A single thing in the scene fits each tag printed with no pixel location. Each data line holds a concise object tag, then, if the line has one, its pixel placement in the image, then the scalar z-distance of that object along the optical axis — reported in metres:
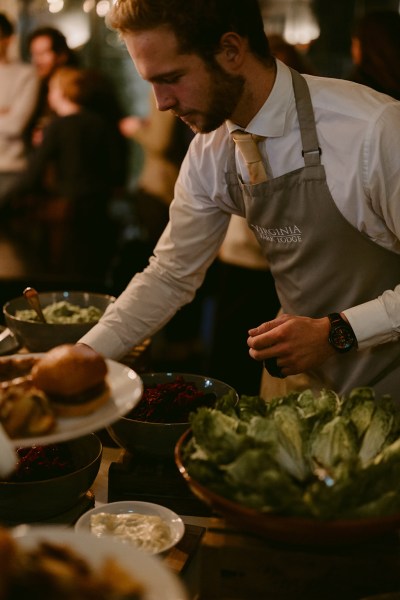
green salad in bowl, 1.36
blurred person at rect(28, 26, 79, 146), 5.51
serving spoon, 2.45
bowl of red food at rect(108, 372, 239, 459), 1.84
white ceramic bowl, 1.59
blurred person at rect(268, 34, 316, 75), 3.76
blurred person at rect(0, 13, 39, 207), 5.75
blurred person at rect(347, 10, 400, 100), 3.64
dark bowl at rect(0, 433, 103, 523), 1.68
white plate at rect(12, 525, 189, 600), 1.08
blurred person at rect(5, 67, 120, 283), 5.32
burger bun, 1.30
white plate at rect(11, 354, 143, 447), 1.21
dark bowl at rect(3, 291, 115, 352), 2.54
